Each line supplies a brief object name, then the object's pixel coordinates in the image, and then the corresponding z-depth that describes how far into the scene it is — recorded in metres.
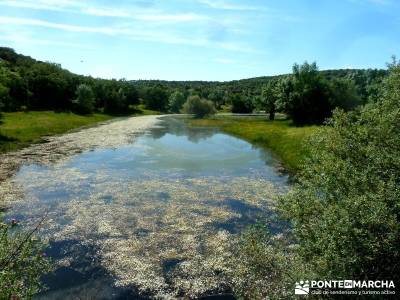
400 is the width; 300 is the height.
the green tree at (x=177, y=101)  194.10
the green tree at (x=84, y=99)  132.38
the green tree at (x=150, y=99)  198.38
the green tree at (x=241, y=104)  192.62
